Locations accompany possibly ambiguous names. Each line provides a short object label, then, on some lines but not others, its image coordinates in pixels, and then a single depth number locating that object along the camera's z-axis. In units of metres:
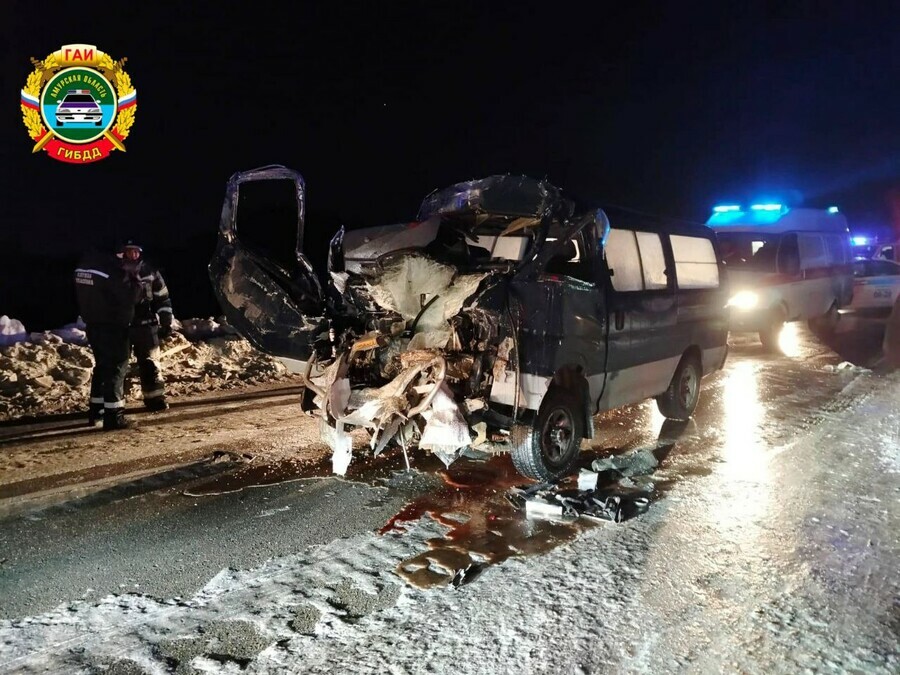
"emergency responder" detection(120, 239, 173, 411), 7.07
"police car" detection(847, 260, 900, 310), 16.38
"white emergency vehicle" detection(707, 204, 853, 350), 11.95
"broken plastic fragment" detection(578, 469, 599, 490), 4.86
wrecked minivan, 4.75
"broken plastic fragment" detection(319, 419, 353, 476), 5.01
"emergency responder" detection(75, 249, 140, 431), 6.50
